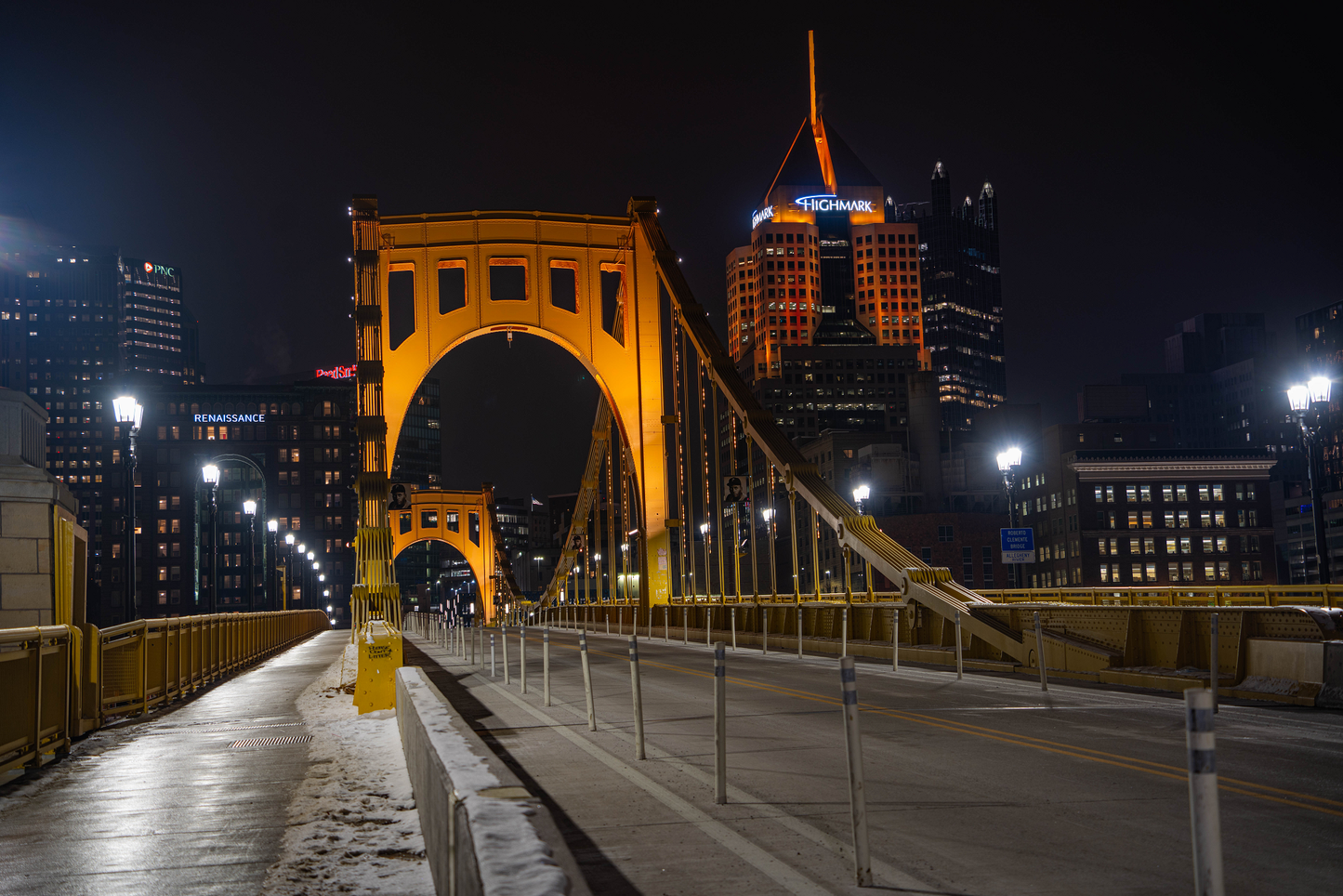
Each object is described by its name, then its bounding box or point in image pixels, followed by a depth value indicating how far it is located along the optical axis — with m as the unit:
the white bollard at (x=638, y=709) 10.55
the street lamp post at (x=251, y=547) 53.59
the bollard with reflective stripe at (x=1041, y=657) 16.41
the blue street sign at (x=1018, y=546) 39.66
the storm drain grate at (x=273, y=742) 13.19
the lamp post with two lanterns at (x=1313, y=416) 26.56
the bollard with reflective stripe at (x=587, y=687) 12.72
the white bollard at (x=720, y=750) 8.30
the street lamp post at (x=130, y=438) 26.86
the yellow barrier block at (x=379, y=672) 15.17
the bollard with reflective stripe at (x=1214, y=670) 13.88
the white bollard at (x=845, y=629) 24.20
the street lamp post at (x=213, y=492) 39.02
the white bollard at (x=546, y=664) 15.13
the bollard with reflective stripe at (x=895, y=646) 20.99
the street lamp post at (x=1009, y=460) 40.19
